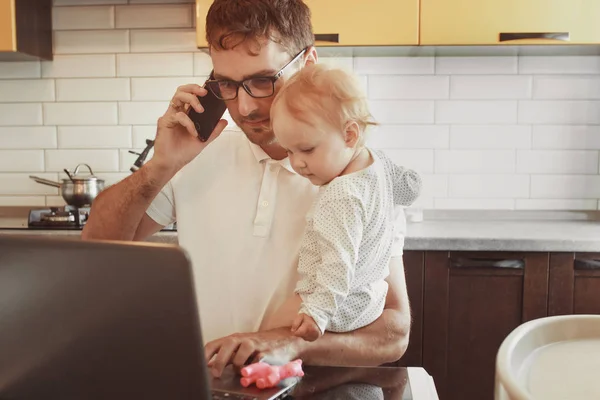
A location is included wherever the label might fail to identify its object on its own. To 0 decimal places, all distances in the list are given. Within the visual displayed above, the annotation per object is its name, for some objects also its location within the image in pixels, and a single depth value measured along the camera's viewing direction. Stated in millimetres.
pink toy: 917
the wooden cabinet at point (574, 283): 2381
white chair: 506
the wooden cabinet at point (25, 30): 2654
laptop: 639
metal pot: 2748
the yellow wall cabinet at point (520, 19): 2520
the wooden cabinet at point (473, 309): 2408
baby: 1286
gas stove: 2637
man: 1418
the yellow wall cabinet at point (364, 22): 2547
